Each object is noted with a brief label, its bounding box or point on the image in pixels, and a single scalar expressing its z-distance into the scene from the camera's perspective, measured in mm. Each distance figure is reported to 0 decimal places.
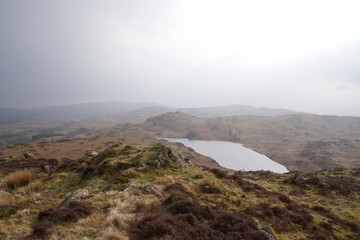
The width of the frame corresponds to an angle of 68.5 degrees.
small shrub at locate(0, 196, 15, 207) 18141
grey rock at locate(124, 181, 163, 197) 18625
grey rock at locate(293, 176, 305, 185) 38612
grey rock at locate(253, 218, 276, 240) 13666
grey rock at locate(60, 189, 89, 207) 16503
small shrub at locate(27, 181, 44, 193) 23675
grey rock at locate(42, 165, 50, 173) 35709
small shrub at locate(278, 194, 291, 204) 25531
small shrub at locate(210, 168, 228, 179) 30266
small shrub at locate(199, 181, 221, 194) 21495
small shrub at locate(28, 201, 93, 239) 11846
